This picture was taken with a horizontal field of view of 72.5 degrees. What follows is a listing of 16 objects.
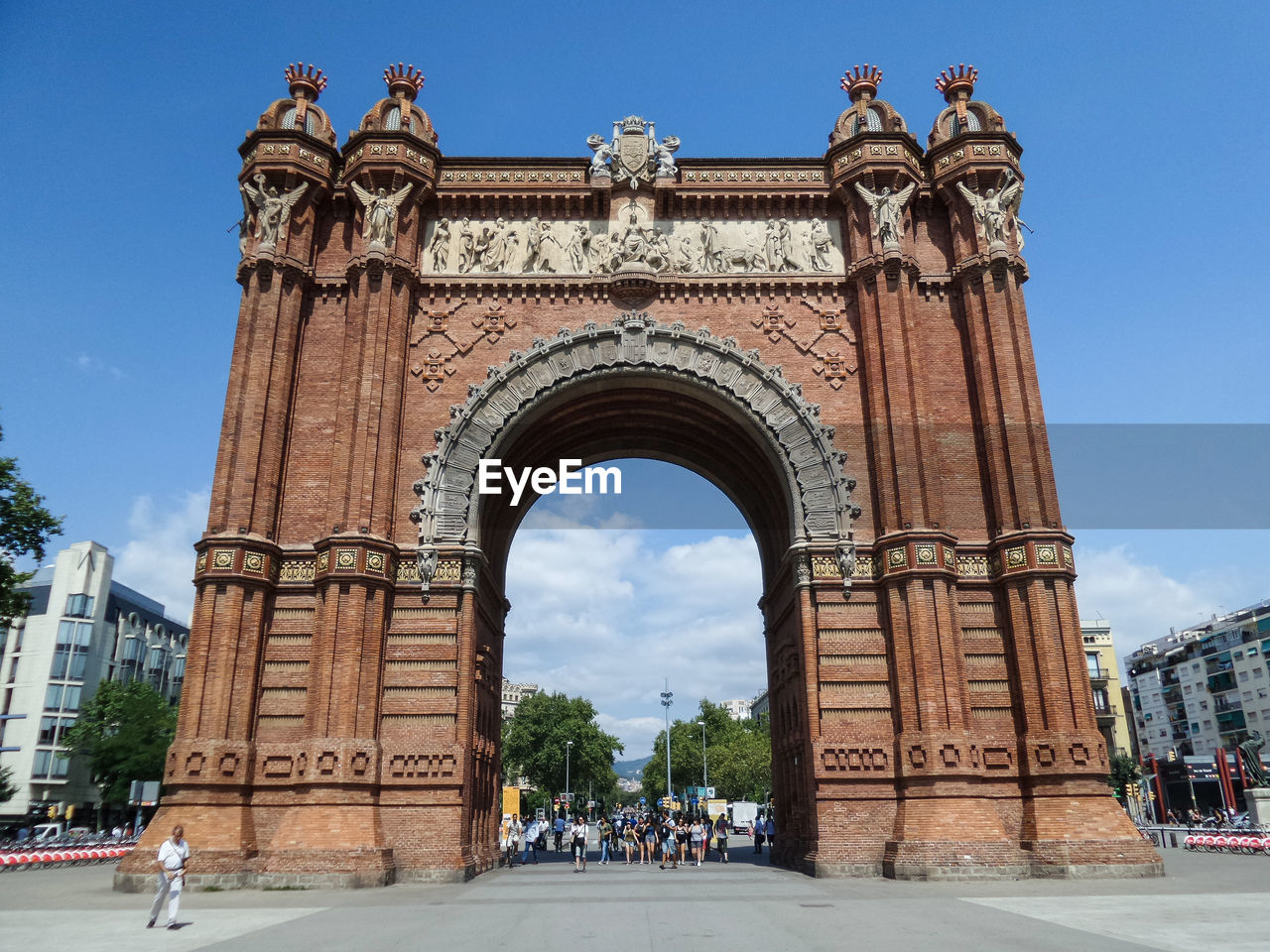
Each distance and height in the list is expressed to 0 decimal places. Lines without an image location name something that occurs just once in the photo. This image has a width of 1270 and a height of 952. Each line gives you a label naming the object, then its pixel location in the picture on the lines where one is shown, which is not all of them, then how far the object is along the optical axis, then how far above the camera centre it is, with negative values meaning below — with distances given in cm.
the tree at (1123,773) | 5510 -79
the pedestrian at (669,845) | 2602 -232
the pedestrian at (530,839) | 3018 -247
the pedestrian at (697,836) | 2642 -217
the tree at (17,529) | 2733 +742
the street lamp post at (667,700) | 8550 +599
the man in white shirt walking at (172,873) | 1345 -156
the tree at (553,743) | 9788 +241
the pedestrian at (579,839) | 2503 -208
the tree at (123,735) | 4969 +193
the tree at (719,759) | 8788 +51
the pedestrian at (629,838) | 2956 -243
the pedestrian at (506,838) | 2812 -233
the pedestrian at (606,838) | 3039 -264
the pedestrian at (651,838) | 2969 -242
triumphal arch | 2088 +793
